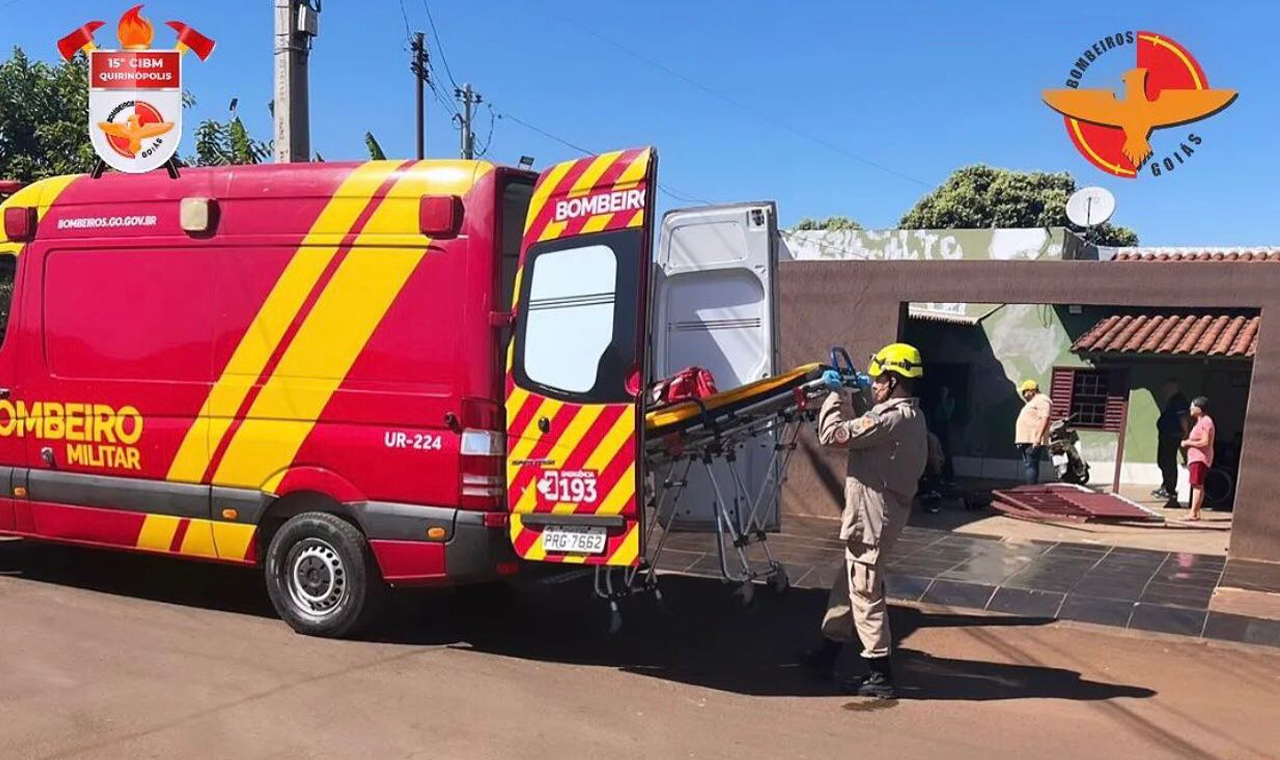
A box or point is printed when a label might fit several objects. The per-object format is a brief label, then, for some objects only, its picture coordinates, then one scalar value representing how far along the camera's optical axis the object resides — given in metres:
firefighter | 4.93
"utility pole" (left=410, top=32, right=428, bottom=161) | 28.20
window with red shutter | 16.11
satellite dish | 16.17
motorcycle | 14.83
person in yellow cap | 12.70
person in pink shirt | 11.63
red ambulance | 5.05
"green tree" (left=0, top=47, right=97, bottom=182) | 13.95
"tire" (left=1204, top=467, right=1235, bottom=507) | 13.48
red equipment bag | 5.96
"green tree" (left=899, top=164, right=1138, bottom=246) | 35.50
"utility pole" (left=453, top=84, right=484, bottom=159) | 30.00
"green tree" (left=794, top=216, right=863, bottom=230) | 44.56
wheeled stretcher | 5.45
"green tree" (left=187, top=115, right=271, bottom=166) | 13.72
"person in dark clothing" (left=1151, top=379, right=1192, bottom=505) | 13.49
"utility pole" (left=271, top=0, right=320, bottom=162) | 8.73
